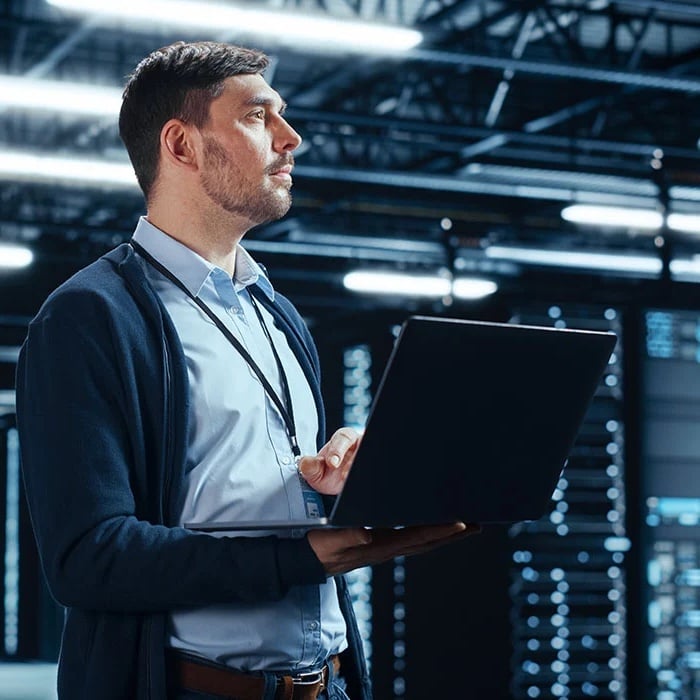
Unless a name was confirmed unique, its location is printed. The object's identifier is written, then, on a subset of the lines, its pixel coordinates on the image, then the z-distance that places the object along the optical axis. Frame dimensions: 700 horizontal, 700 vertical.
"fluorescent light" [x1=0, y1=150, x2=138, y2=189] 12.75
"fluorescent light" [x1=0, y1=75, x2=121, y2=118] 9.30
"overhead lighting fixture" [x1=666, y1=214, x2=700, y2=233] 13.28
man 2.43
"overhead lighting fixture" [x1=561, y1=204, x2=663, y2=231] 14.47
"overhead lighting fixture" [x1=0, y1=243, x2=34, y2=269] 18.58
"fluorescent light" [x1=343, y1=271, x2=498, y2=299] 19.59
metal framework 17.55
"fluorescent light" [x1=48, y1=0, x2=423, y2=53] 7.59
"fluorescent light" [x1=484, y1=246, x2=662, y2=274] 19.67
